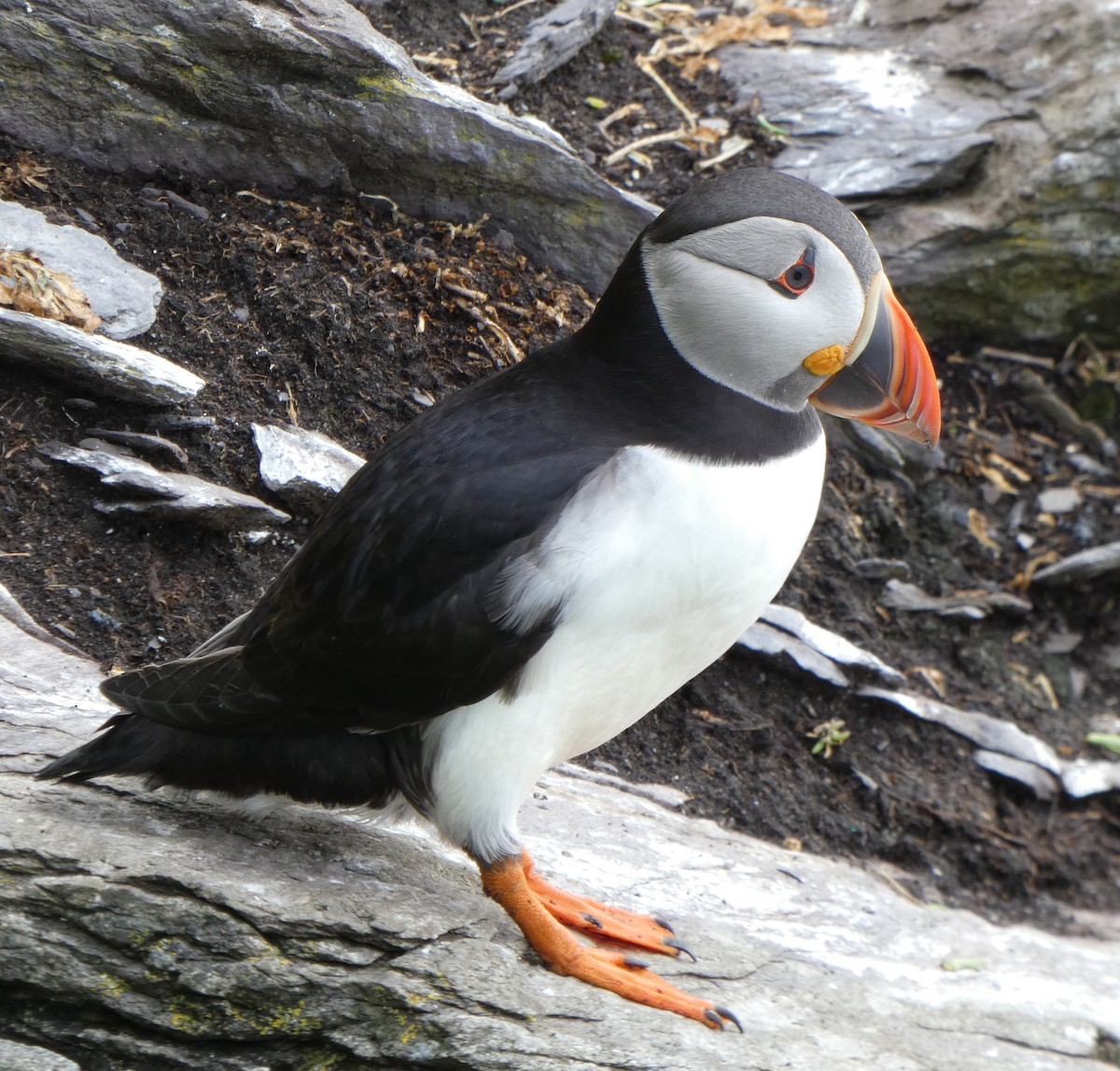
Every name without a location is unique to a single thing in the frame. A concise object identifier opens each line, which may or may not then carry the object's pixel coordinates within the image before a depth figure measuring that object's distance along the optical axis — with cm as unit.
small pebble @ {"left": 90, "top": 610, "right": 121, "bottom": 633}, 768
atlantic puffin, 549
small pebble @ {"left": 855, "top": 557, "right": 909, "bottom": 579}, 1070
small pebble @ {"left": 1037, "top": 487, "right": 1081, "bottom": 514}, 1222
